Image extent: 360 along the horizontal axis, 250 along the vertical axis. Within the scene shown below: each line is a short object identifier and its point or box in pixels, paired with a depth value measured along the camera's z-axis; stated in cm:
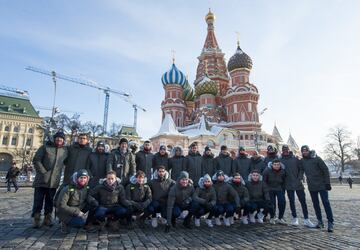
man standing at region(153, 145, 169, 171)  777
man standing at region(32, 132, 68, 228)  593
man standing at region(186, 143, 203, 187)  811
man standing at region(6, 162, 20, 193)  1595
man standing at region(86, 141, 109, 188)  678
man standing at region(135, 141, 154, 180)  757
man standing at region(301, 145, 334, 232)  641
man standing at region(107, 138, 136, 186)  677
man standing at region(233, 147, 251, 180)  834
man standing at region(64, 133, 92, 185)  658
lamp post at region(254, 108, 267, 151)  3790
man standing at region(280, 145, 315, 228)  682
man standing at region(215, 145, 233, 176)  834
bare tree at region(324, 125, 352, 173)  5144
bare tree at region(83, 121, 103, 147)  3787
